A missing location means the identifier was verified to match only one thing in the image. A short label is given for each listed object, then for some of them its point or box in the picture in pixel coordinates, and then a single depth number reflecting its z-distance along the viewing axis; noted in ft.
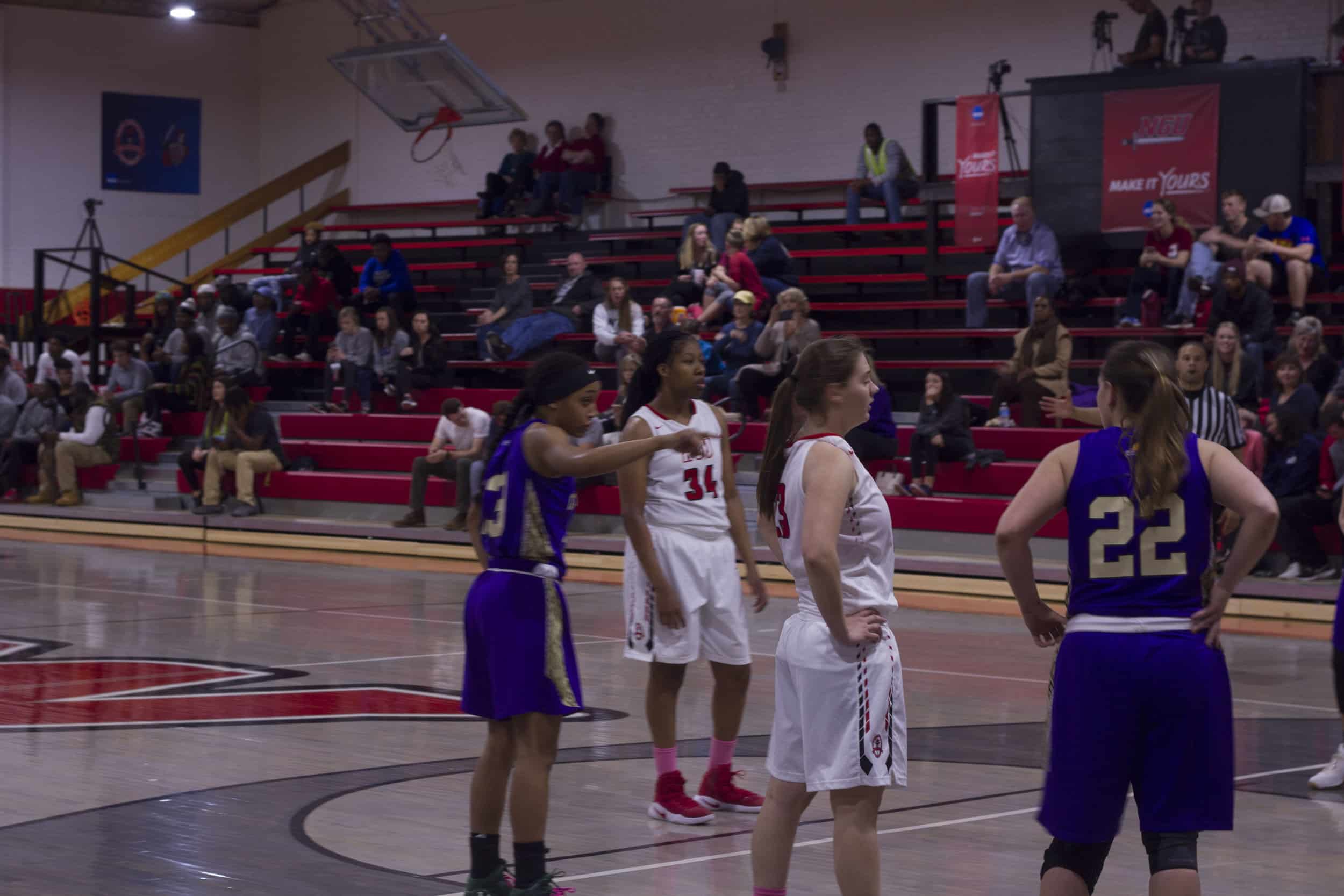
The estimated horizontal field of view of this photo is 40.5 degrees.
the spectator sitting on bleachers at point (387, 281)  68.85
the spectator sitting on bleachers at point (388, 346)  63.72
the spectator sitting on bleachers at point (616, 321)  58.13
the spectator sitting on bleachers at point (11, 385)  67.41
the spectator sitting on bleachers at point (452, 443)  55.26
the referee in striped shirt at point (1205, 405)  36.88
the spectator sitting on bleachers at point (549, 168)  81.46
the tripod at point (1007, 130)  63.46
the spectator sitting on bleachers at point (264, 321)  71.41
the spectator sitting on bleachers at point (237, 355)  68.18
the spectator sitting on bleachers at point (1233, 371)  43.65
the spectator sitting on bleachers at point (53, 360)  69.67
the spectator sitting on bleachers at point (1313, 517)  39.47
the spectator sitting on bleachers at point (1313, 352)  43.19
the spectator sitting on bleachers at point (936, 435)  48.01
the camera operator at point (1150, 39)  56.49
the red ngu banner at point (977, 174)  58.85
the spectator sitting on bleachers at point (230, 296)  72.74
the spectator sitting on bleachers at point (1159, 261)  51.62
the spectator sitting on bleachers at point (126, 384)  67.82
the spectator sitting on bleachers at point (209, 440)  60.39
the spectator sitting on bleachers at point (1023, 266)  54.03
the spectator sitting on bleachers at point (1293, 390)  41.60
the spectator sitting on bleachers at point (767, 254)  58.39
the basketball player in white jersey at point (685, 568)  19.75
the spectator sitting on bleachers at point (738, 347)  52.65
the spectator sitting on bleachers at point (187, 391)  68.13
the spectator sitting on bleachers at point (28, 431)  66.39
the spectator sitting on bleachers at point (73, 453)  64.59
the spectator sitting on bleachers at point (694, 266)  60.13
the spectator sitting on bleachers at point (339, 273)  72.43
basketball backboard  76.48
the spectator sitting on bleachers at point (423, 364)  63.72
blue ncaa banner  94.63
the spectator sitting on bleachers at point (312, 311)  71.41
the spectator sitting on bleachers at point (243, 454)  59.41
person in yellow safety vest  67.87
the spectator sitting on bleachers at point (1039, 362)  49.24
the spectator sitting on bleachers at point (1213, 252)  49.32
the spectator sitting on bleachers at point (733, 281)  56.85
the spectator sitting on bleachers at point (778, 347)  50.11
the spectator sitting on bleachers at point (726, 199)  65.10
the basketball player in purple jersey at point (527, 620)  15.76
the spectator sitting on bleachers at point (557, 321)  64.13
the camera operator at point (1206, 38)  55.77
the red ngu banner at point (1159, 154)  55.31
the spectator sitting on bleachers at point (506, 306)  64.39
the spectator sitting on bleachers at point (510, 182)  82.33
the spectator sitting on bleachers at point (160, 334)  71.05
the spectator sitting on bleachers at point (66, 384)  68.64
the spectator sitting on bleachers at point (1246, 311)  46.09
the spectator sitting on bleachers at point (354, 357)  64.44
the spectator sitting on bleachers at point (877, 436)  31.45
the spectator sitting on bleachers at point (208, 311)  70.79
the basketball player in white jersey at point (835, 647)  13.76
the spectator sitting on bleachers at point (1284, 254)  48.70
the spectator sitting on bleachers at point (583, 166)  81.15
